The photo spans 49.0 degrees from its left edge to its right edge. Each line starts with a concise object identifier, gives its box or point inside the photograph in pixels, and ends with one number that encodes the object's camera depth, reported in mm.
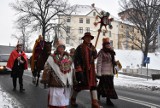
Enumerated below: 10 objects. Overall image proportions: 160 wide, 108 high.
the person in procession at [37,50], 7011
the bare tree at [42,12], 28144
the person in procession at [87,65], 4187
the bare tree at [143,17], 24747
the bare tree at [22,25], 27571
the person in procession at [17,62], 6274
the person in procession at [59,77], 3293
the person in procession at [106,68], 4733
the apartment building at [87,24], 51295
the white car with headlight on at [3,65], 11528
